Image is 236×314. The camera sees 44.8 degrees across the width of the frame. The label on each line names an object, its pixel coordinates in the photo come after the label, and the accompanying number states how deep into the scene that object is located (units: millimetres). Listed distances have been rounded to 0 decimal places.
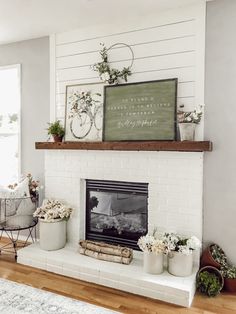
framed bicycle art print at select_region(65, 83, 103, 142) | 3150
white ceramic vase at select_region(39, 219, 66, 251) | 3090
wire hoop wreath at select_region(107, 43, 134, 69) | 2977
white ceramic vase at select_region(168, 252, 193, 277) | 2535
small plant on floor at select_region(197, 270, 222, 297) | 2428
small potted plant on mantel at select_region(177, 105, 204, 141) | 2605
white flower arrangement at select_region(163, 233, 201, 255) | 2535
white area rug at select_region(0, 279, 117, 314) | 2201
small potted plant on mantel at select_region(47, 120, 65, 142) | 3254
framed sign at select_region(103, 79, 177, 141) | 2779
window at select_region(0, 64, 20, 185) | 3802
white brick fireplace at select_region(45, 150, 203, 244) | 2730
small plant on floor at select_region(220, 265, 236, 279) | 2510
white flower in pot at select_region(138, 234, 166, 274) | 2559
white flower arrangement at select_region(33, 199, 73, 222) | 3107
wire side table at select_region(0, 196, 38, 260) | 3218
